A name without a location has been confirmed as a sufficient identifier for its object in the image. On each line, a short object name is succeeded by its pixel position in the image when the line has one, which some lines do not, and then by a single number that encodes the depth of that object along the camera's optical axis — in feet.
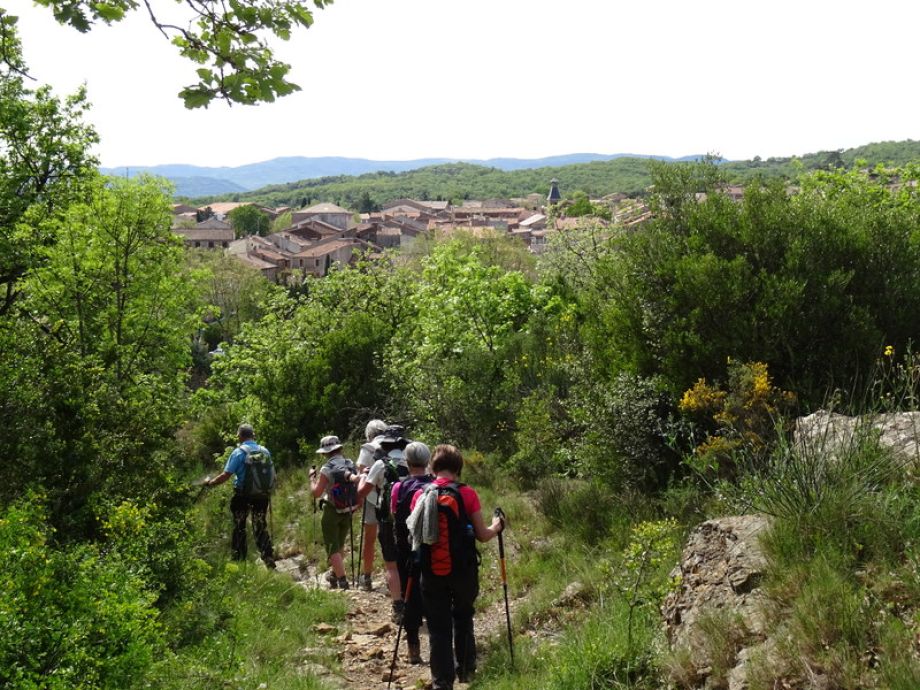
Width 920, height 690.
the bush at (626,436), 26.43
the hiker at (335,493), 26.89
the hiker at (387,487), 22.18
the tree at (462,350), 41.16
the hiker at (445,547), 17.48
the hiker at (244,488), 28.02
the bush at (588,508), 24.35
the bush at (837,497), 14.05
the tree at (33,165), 56.13
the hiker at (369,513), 23.79
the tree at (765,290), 26.66
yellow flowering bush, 21.98
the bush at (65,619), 11.20
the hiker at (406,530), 19.36
